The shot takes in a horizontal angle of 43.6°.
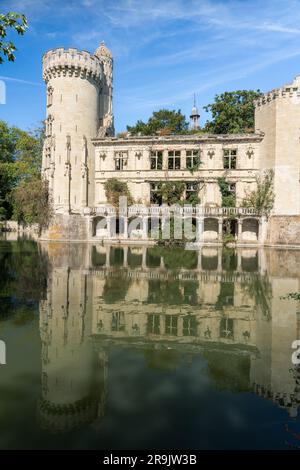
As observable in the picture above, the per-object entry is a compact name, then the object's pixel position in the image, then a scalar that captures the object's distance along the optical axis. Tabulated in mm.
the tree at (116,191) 37375
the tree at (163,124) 52656
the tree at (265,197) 34656
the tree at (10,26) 6841
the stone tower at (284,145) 33781
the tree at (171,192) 36844
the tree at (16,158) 50344
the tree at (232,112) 46969
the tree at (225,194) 36062
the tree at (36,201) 37062
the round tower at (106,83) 45428
